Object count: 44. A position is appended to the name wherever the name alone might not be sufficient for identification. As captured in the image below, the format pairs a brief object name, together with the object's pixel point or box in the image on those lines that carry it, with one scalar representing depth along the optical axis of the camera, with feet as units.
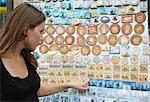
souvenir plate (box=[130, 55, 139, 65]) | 5.36
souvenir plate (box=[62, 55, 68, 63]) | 6.12
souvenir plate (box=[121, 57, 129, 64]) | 5.46
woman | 4.55
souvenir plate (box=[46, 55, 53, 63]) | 6.31
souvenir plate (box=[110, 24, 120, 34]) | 5.53
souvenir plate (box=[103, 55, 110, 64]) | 5.65
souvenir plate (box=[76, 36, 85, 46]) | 5.91
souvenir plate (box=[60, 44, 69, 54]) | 6.12
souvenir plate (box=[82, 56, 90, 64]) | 5.86
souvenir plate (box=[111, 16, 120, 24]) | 5.53
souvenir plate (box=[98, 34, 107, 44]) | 5.67
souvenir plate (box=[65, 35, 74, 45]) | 6.04
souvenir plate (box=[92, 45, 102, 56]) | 5.74
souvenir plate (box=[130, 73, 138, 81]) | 5.38
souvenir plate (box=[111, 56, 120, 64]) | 5.55
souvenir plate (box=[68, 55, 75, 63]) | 6.04
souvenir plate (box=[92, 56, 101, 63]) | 5.74
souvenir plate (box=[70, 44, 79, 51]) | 5.99
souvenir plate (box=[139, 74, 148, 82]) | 5.28
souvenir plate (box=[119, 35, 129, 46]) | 5.43
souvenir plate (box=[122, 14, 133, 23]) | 5.40
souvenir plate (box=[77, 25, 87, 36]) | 5.89
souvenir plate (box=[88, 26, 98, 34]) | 5.78
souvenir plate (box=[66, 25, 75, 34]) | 6.03
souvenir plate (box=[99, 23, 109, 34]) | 5.65
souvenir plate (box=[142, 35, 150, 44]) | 5.23
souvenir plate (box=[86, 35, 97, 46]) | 5.79
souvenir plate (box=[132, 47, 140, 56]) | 5.33
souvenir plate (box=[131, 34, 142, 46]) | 5.32
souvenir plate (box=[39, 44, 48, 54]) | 6.38
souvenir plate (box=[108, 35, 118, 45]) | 5.56
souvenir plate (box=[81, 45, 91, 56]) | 5.86
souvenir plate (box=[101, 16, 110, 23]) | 5.63
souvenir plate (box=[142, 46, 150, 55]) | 5.25
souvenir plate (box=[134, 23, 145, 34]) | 5.28
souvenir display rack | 5.34
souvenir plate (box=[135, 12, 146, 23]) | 5.27
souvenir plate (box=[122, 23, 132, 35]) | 5.41
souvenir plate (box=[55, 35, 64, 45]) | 6.17
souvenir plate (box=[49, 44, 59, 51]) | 6.24
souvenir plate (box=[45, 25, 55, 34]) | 6.28
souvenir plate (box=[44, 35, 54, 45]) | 6.29
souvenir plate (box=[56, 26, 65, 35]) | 6.16
